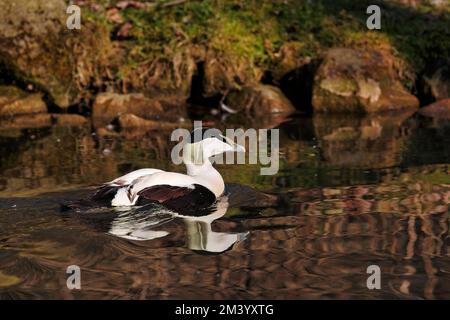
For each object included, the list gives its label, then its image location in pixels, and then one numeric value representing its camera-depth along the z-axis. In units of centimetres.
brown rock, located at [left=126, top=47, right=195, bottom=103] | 1502
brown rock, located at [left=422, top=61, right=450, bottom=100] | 1387
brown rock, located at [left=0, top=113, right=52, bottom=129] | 1302
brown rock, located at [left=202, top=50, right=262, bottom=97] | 1482
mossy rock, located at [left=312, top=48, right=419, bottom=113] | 1372
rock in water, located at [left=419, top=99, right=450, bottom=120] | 1302
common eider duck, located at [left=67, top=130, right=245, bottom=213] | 646
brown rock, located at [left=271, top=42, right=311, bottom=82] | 1523
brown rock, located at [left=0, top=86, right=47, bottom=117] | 1405
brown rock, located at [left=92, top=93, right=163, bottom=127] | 1365
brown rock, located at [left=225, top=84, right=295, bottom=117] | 1409
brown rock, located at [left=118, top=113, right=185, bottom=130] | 1260
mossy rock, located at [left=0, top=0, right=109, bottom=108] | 1445
